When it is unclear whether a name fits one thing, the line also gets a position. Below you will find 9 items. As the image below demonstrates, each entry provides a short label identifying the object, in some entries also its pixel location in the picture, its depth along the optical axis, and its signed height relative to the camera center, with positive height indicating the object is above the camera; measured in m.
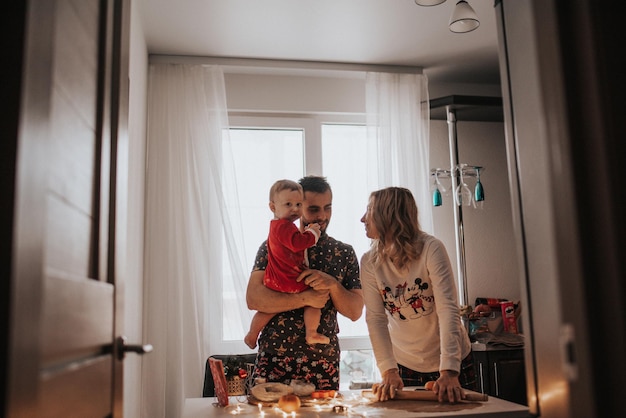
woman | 2.07 -0.01
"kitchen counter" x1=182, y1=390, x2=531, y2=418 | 1.61 -0.34
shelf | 3.86 +1.19
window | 3.93 +0.82
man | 2.09 -0.07
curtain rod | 3.81 +1.50
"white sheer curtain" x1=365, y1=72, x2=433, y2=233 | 3.95 +1.05
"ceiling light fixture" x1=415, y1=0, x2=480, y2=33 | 2.63 +1.21
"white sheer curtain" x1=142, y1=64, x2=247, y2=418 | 3.52 +0.42
